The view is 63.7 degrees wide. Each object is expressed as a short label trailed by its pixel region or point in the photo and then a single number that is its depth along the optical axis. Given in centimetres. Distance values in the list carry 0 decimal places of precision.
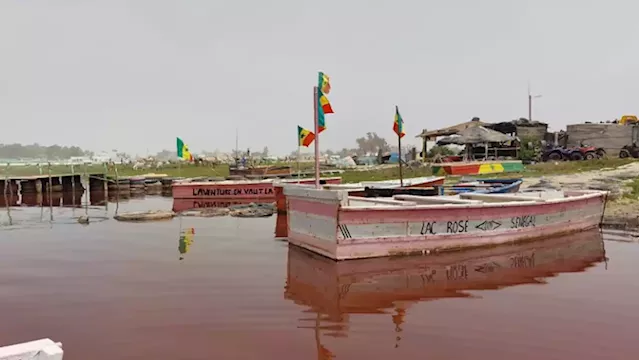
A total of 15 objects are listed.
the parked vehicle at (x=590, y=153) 3070
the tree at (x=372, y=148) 11594
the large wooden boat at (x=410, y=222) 895
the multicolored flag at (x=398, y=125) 1377
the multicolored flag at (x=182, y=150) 2501
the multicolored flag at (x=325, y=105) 1067
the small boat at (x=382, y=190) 1365
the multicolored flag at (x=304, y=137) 1306
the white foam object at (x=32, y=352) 269
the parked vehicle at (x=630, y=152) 3122
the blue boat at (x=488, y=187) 1419
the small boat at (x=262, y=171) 3188
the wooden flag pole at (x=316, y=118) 1038
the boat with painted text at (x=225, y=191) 2458
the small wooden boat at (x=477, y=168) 2827
